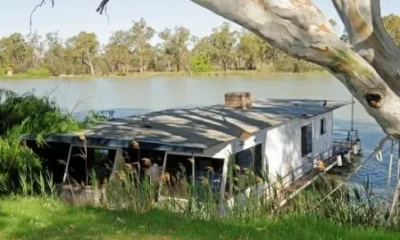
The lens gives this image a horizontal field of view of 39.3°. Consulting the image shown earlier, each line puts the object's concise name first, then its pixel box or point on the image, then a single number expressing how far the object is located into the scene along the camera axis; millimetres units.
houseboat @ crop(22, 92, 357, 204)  9742
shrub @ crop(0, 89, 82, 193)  10164
